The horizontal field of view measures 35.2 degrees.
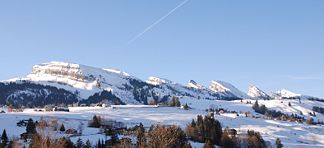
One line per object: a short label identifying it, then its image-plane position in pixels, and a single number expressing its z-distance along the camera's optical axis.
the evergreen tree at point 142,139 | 130.25
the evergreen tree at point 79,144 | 167.85
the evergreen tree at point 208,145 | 186.38
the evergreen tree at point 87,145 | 163.25
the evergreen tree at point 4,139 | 157.05
